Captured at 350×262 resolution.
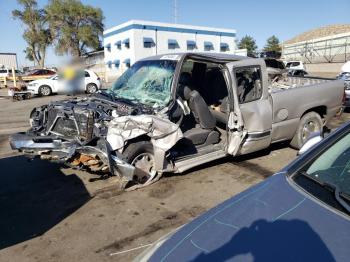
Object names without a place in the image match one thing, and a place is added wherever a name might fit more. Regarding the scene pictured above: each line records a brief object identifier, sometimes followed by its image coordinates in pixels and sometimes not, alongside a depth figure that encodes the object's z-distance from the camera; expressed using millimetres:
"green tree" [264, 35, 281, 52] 72962
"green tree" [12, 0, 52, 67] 50781
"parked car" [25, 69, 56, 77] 27666
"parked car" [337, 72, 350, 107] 11066
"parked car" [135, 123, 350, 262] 1740
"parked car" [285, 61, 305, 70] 25930
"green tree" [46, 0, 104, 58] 48250
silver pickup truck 4828
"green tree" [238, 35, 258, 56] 78812
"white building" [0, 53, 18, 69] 51750
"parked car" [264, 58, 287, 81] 7875
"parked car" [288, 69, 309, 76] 18619
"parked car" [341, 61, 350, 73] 12495
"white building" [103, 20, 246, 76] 40094
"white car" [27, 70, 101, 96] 21188
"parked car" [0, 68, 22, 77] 34025
